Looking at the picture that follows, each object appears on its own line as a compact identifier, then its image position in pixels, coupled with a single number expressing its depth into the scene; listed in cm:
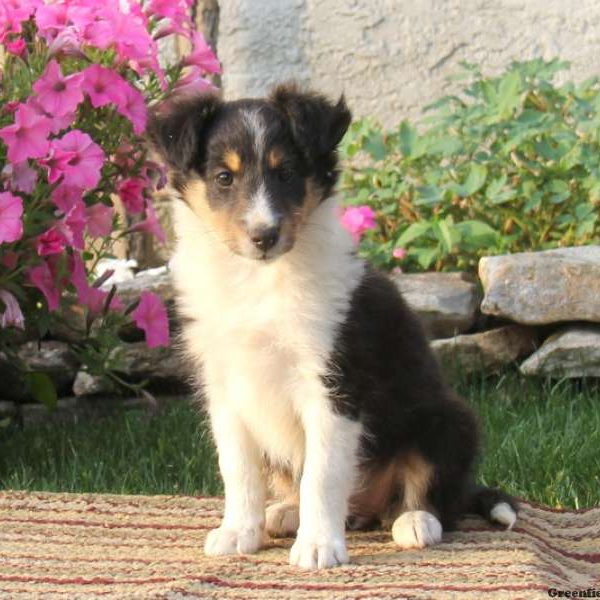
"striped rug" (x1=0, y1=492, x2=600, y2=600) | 335
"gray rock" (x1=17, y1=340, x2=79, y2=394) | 595
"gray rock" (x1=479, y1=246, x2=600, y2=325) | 583
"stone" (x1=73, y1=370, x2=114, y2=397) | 610
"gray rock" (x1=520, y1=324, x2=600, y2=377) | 582
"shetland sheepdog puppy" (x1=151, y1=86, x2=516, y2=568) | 363
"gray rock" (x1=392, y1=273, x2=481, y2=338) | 600
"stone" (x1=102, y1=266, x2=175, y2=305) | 606
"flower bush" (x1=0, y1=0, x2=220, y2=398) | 435
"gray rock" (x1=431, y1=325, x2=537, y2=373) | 597
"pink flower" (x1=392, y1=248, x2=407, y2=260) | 635
